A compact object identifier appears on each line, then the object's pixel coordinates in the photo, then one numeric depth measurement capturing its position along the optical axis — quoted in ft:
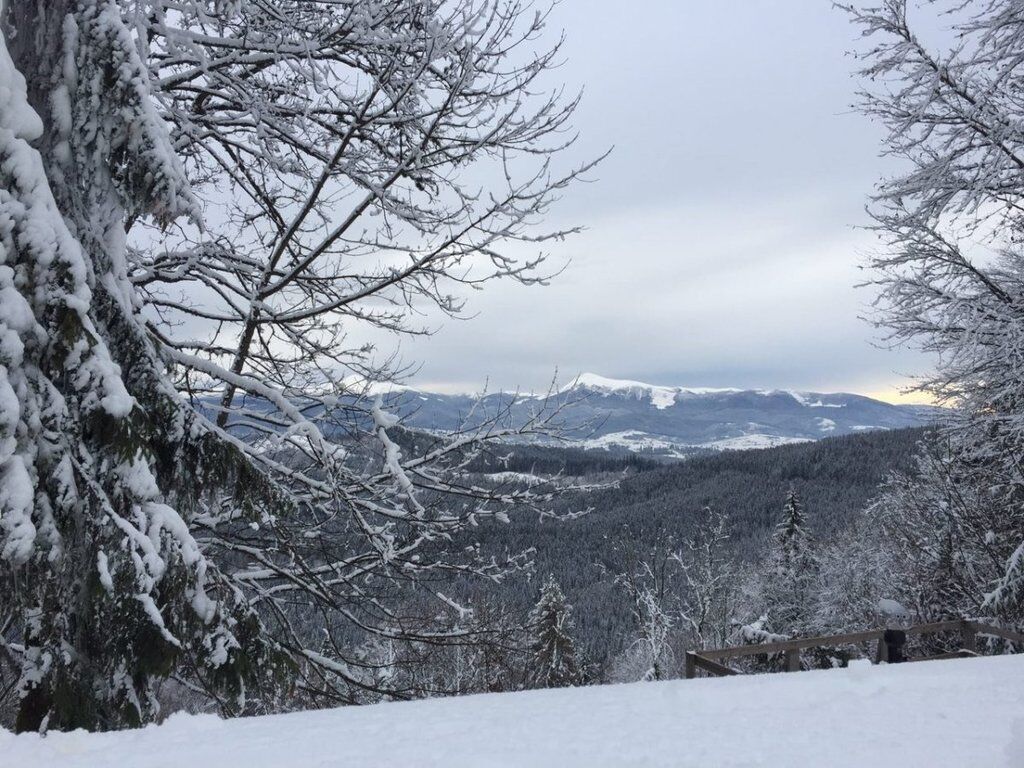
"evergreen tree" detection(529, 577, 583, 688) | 100.27
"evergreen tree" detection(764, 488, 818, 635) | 97.81
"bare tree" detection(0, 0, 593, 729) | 11.83
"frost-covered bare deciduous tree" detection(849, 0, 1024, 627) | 26.63
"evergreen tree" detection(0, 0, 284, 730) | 11.36
